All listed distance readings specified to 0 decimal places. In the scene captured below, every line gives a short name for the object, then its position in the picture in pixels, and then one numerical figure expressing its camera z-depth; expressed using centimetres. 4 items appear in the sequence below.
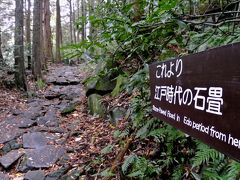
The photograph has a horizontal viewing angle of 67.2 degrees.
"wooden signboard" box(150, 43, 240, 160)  74
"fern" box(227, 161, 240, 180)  136
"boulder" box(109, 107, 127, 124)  362
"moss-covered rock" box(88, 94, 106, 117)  438
